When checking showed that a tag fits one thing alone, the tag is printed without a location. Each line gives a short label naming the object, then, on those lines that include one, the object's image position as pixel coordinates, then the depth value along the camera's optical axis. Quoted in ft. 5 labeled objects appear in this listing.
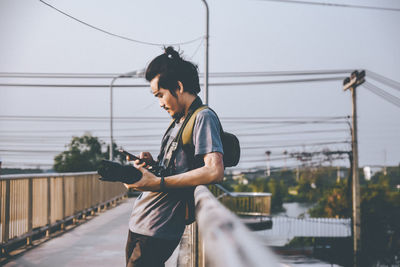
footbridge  2.71
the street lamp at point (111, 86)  71.46
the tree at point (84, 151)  207.41
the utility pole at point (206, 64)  40.86
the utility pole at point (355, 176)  66.69
